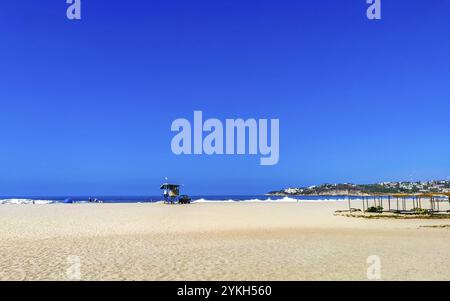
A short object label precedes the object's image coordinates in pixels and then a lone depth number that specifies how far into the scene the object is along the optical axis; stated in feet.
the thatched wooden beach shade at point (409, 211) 124.61
